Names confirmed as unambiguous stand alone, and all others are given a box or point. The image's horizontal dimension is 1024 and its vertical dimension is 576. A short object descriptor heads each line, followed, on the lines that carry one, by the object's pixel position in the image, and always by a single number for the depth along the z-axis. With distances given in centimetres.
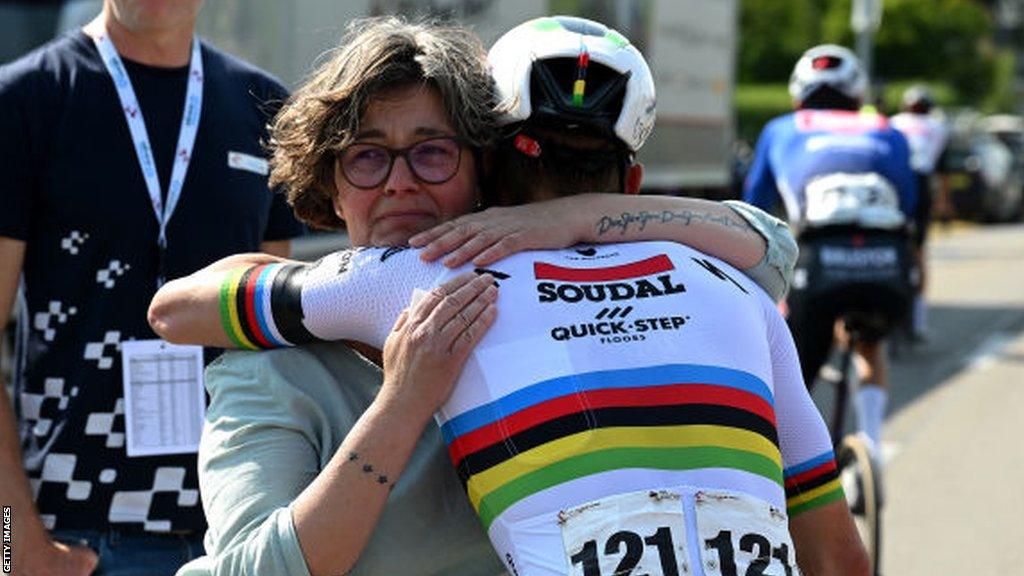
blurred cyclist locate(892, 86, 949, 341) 2814
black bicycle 1310
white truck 1764
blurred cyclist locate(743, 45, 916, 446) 1385
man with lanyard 627
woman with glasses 422
